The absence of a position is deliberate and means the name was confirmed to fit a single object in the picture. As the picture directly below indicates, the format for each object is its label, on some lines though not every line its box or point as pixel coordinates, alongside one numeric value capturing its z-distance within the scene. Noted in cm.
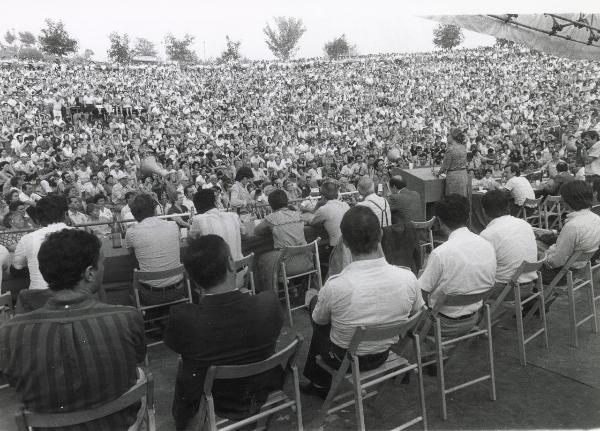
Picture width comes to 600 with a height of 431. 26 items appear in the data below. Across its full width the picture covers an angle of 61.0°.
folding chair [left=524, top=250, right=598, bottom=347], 357
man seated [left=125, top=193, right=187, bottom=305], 381
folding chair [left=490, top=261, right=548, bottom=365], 319
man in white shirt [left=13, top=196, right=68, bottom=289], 324
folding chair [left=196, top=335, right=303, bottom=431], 203
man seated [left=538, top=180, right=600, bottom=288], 361
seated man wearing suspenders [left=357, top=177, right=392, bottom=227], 468
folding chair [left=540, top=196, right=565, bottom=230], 665
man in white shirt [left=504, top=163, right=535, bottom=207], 670
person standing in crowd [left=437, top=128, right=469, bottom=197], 599
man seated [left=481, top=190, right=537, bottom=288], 347
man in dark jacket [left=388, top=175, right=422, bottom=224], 499
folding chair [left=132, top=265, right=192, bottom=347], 353
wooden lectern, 620
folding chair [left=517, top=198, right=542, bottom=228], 668
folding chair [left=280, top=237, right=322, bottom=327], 416
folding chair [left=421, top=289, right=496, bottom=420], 274
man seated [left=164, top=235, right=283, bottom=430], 218
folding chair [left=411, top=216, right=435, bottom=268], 491
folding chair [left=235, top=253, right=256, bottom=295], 379
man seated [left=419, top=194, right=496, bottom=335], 298
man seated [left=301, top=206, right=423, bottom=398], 246
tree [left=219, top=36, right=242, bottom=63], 3311
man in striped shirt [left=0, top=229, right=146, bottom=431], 181
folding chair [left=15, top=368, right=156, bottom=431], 175
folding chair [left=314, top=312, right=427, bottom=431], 229
